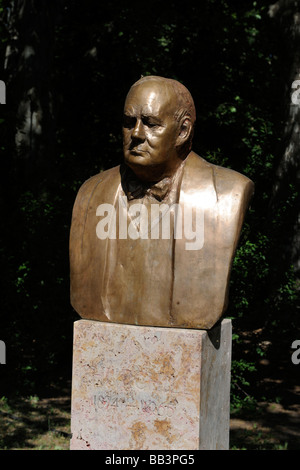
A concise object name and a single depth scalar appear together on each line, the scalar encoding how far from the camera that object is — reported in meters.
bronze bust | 3.30
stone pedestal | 3.29
